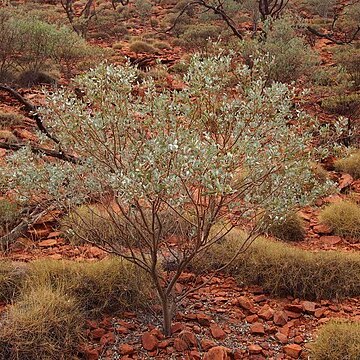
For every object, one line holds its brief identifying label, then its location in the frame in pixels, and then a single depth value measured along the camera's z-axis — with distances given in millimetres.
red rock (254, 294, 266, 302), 4070
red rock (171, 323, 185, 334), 3467
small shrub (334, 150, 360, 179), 7168
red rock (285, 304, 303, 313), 3904
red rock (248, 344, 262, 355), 3309
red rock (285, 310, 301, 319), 3832
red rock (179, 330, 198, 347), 3309
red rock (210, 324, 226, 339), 3451
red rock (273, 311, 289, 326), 3694
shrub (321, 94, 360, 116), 9289
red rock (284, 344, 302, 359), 3304
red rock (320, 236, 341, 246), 5273
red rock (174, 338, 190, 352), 3250
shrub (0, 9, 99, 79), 10266
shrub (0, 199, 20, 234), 4809
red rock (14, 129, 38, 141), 7176
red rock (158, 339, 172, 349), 3273
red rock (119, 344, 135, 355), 3211
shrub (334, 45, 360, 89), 10678
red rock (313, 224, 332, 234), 5516
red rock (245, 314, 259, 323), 3715
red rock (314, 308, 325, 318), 3851
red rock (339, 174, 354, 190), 6684
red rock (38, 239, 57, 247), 4664
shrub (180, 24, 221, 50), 13969
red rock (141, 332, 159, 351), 3258
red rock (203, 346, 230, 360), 3111
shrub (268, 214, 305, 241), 5320
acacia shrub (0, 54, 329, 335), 2859
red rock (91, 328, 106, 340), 3401
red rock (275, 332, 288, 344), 3469
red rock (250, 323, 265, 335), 3548
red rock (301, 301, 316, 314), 3904
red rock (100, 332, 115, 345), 3331
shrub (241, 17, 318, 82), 9938
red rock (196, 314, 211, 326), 3617
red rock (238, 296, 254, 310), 3904
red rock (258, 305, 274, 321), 3762
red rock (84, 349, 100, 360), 3174
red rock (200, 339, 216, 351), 3297
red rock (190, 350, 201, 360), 3166
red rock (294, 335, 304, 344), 3488
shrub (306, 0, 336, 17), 18198
